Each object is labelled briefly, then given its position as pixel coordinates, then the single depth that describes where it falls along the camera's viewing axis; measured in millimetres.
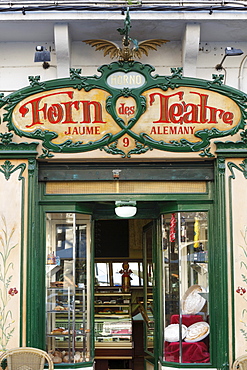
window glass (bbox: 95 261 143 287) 12164
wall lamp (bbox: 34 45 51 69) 8336
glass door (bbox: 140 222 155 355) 9191
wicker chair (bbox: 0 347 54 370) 7441
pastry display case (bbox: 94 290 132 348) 10766
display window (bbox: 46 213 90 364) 8016
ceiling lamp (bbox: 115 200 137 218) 8039
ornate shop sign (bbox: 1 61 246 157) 7992
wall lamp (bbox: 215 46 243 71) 8164
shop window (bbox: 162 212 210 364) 8008
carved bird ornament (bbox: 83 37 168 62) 8453
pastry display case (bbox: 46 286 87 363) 7996
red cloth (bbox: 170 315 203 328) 8055
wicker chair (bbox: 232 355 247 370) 7336
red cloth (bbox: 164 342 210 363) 7957
